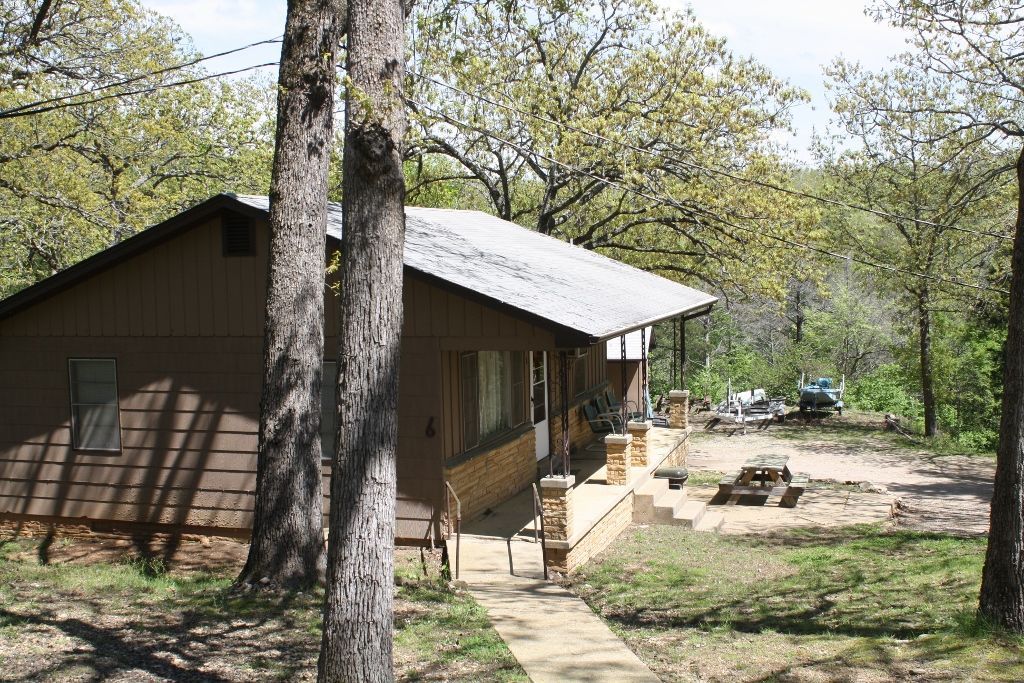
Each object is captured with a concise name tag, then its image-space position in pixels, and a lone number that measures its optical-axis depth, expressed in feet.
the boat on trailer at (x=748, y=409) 89.04
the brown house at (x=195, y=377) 34.45
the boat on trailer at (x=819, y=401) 92.27
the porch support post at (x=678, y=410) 58.65
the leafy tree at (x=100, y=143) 48.98
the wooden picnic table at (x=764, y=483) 51.01
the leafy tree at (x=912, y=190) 75.25
